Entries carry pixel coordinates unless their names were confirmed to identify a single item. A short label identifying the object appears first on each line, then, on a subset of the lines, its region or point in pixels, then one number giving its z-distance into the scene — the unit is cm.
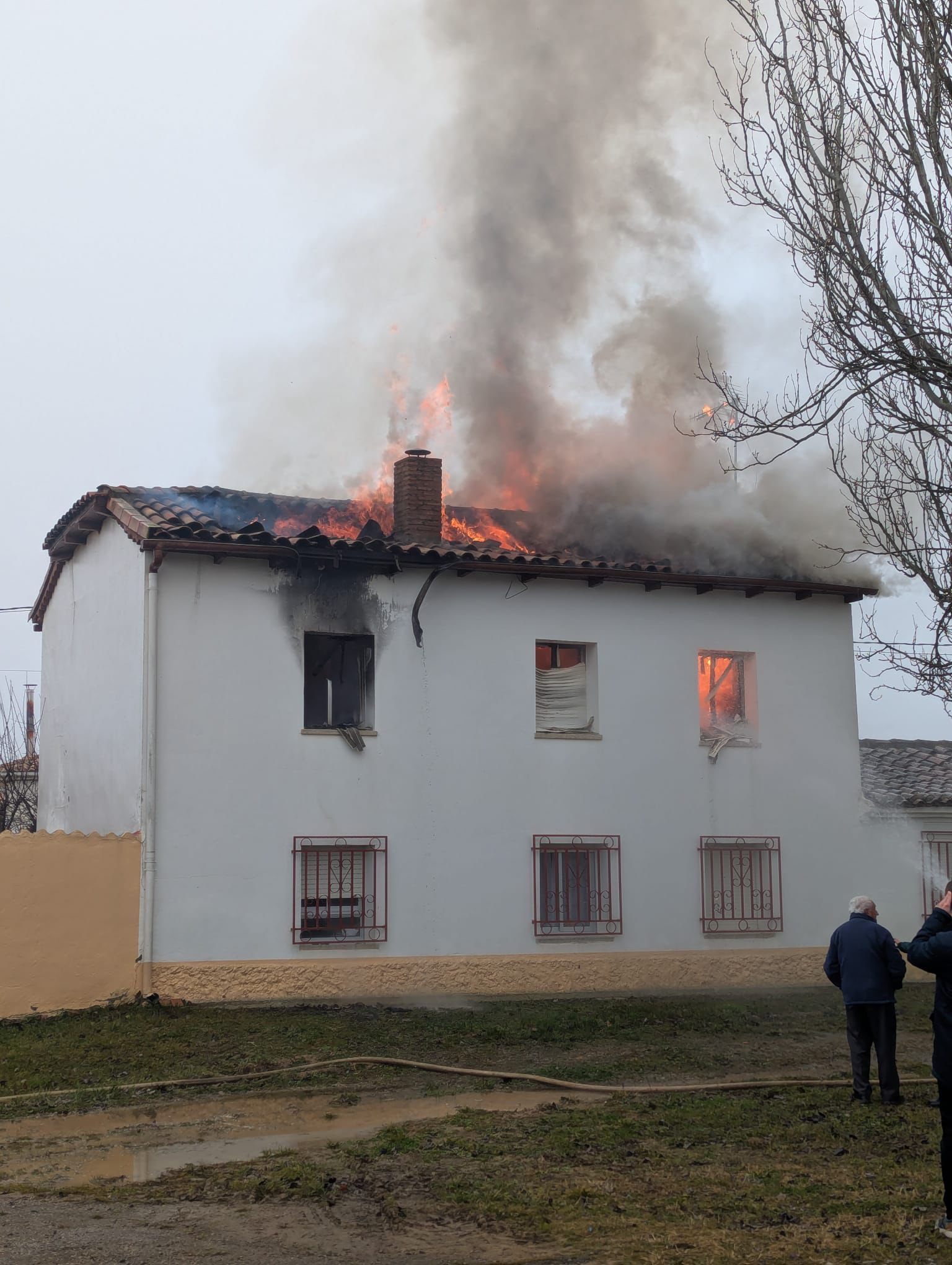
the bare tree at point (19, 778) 2755
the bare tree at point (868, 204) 929
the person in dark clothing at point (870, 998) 946
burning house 1537
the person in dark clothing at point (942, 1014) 630
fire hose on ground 1006
